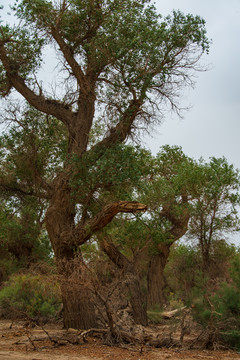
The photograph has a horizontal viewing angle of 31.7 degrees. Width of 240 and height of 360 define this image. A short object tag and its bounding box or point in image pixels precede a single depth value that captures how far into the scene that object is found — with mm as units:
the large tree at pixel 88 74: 11727
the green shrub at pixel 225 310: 9500
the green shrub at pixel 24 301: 14009
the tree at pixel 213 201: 17609
